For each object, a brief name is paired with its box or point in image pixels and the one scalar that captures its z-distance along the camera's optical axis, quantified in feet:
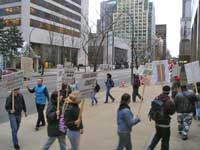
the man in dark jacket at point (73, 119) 12.99
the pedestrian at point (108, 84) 36.18
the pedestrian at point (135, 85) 36.92
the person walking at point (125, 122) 13.41
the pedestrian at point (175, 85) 27.27
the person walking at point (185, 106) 18.75
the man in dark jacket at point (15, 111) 17.02
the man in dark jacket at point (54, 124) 13.68
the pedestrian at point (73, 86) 27.19
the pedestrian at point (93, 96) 33.28
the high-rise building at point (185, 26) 139.17
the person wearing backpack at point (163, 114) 14.63
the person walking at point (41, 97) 22.19
